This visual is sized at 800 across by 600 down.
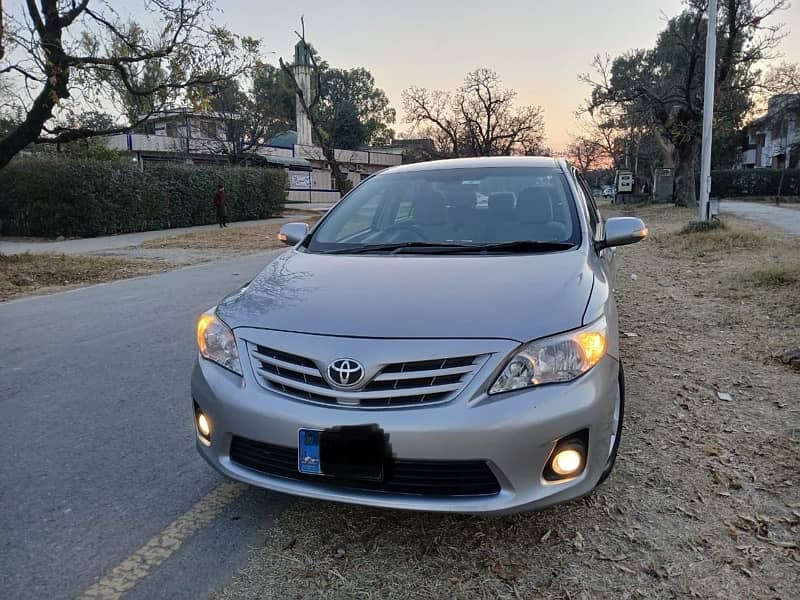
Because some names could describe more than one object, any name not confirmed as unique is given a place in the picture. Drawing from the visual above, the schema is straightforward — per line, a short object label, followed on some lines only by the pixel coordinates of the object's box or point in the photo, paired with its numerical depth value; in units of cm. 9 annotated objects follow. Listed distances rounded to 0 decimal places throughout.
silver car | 209
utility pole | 1324
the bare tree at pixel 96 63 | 1111
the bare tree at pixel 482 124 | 3775
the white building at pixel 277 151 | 3409
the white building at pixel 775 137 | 3194
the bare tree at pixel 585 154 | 6105
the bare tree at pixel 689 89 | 1930
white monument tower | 4366
